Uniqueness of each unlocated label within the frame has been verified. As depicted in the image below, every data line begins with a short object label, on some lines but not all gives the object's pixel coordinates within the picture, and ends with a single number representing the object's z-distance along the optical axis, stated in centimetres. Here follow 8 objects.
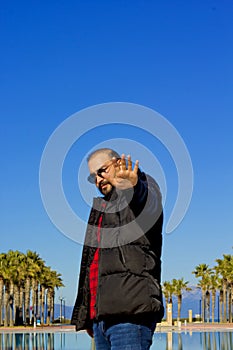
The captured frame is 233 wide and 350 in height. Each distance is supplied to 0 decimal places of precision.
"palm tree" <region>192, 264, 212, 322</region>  7700
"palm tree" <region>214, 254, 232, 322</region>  7188
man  303
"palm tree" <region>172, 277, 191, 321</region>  8031
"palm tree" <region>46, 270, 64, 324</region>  7731
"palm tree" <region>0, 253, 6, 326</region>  6197
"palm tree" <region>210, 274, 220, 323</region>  7612
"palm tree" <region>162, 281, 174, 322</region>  8062
